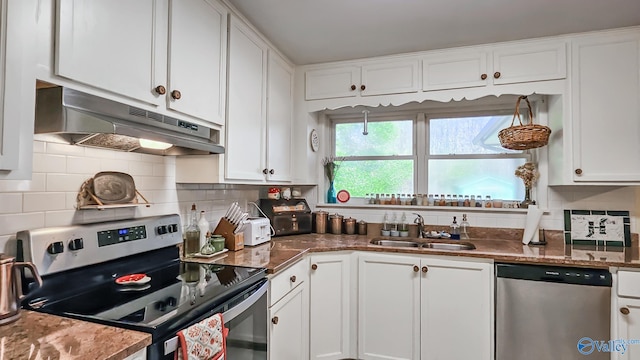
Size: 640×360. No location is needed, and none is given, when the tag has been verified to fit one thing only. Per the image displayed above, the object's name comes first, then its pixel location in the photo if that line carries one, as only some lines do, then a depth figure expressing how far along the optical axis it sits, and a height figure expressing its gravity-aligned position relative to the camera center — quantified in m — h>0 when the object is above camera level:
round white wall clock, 2.91 +0.41
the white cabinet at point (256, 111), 1.96 +0.51
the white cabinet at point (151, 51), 1.07 +0.54
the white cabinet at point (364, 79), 2.53 +0.86
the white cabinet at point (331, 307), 2.19 -0.81
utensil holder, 2.02 -0.30
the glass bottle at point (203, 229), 1.91 -0.25
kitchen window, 2.72 +0.28
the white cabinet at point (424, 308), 2.04 -0.78
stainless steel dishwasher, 1.83 -0.72
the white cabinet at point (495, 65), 2.24 +0.87
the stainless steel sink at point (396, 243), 2.55 -0.44
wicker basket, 2.15 +0.34
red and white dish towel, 1.01 -0.50
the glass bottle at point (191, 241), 1.86 -0.31
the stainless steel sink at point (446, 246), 2.39 -0.44
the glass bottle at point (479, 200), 2.69 -0.10
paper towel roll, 2.32 -0.25
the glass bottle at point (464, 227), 2.59 -0.31
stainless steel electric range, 1.05 -0.41
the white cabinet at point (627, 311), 1.78 -0.67
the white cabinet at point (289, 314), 1.70 -0.72
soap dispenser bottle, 2.55 -0.33
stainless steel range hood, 1.05 +0.23
